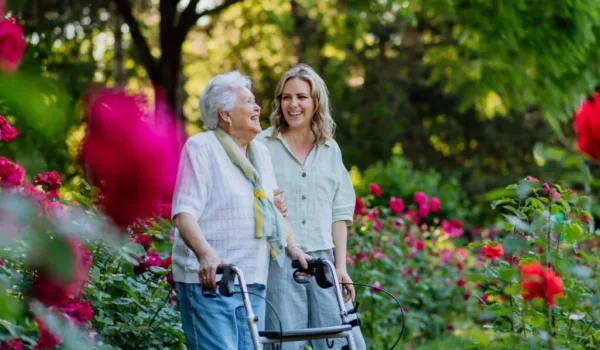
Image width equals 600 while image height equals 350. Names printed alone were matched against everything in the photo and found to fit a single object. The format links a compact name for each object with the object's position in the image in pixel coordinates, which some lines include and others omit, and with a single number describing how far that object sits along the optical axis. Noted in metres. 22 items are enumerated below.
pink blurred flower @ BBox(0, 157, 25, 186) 4.25
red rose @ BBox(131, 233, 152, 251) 6.82
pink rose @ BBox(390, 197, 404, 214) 11.89
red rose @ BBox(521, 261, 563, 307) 4.21
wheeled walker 5.27
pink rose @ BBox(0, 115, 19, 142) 4.99
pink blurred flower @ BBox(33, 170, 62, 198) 6.28
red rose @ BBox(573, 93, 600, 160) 3.00
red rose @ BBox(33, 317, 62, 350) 3.58
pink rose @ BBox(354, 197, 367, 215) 10.76
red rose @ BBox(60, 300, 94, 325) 4.32
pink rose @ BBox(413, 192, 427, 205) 12.62
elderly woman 5.81
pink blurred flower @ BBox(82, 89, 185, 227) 1.49
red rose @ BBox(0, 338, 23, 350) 4.14
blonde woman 6.87
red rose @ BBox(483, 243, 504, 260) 5.92
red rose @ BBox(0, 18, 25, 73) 1.73
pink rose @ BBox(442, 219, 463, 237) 13.26
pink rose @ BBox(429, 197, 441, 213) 12.70
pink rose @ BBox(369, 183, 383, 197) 11.58
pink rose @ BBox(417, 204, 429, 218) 12.61
